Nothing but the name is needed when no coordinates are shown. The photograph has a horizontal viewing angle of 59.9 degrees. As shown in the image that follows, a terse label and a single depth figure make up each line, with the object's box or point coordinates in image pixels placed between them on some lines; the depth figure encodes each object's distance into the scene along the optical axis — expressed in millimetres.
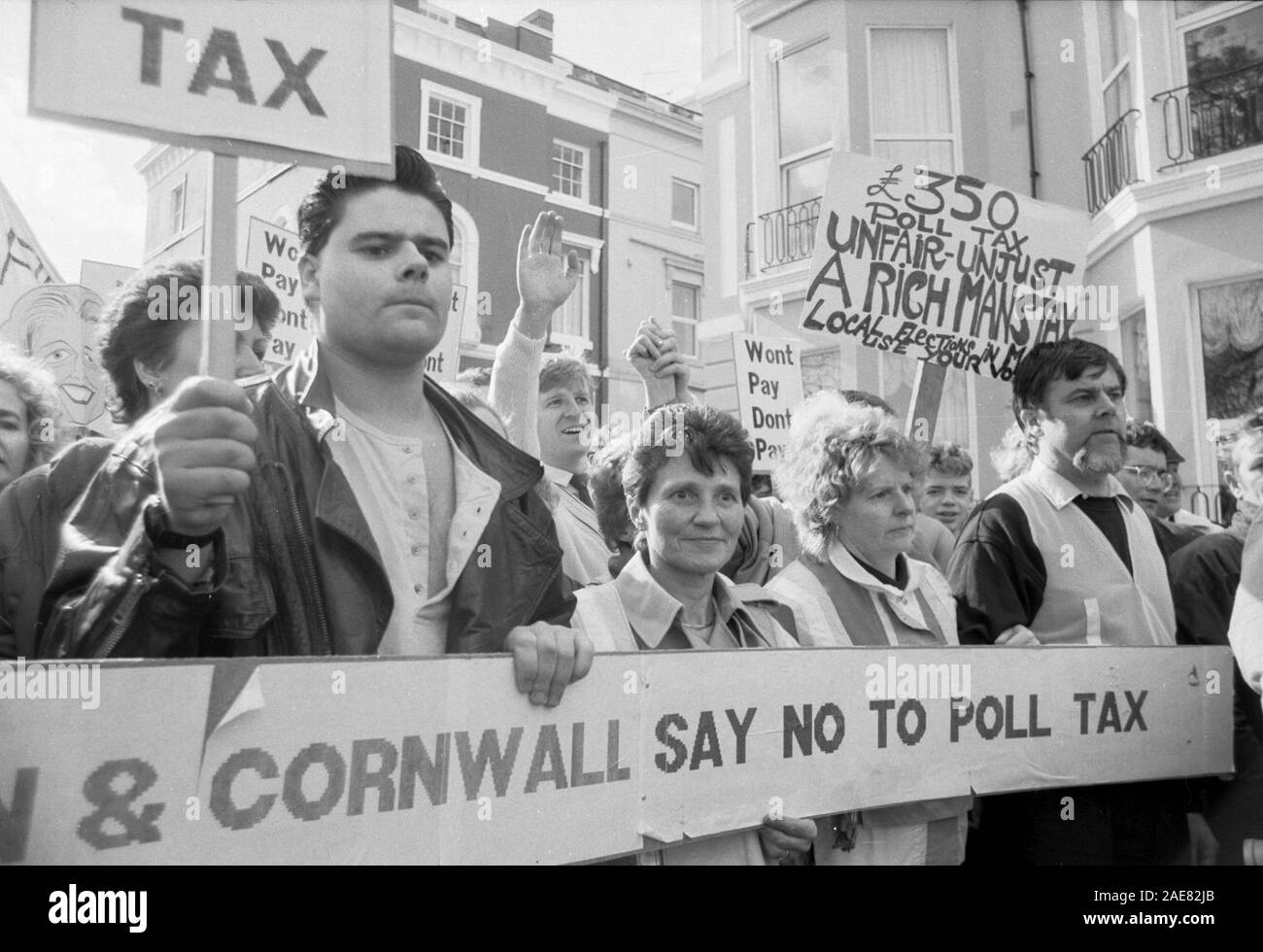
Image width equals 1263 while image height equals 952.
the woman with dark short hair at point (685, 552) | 2258
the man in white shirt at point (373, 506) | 1725
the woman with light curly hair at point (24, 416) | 2391
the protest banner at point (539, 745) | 1477
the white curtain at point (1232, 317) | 7227
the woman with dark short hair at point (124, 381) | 1832
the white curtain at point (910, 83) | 9812
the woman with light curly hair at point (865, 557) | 2500
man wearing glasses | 4621
